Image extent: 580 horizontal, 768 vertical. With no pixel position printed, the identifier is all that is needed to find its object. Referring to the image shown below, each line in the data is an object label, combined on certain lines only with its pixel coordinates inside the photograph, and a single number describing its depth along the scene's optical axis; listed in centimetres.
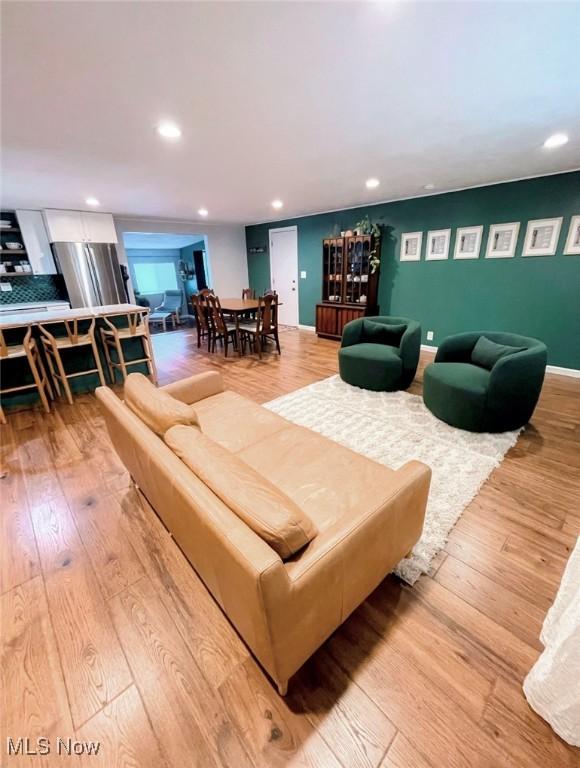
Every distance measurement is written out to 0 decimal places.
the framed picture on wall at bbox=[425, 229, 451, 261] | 475
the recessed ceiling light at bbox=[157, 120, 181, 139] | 222
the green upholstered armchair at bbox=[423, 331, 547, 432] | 251
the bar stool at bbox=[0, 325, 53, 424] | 321
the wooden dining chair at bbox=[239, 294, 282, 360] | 498
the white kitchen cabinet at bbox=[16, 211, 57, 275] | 495
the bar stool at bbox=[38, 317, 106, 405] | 350
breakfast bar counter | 328
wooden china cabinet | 559
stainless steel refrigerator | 523
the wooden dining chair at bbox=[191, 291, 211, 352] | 549
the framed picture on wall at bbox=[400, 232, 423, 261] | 504
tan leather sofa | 92
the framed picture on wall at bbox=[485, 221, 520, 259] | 414
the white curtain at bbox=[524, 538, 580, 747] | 95
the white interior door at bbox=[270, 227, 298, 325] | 701
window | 1034
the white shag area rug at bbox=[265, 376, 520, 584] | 183
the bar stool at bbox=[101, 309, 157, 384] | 394
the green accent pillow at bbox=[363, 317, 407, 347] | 382
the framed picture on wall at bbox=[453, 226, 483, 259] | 445
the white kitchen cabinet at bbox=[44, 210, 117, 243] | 503
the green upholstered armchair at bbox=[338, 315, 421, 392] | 350
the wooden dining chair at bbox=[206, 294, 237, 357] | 505
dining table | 500
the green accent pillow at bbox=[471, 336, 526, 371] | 281
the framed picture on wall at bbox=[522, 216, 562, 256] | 385
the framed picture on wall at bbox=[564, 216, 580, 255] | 370
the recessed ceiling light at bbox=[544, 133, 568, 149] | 256
